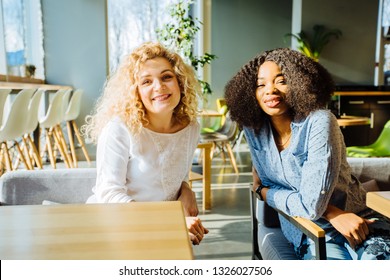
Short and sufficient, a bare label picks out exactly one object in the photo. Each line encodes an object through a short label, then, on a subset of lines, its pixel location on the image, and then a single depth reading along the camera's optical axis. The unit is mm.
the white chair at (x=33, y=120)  3562
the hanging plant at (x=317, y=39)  5734
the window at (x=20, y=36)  4594
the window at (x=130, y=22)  5773
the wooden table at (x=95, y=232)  623
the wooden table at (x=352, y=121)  3334
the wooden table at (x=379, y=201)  900
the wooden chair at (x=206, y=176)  3064
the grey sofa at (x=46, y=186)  1429
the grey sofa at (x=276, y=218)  1377
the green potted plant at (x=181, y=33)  3906
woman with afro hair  1183
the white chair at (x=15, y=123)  3129
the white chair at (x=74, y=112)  4898
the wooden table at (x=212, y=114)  4251
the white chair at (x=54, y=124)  4188
